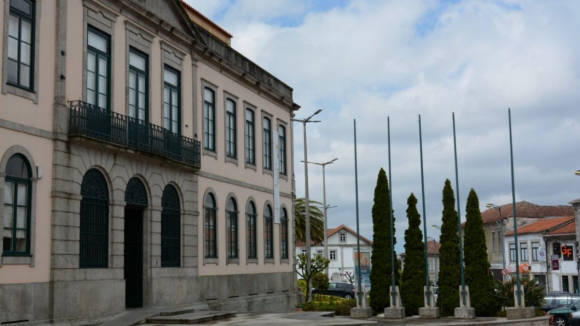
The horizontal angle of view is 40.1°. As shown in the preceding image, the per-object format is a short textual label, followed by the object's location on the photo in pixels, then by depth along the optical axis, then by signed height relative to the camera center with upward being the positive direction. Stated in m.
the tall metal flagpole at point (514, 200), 26.01 +2.30
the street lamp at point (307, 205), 41.25 +3.47
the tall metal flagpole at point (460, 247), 25.95 +0.63
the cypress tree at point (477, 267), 26.78 -0.05
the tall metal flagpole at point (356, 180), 27.80 +3.25
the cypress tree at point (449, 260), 26.94 +0.20
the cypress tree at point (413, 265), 27.36 +0.05
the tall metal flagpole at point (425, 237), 26.27 +1.01
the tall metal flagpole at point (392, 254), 26.53 +0.45
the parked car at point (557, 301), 32.78 -1.52
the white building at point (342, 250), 102.31 +2.28
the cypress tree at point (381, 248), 27.92 +0.67
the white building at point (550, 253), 61.03 +0.98
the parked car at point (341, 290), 49.88 -1.40
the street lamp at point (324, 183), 58.66 +6.29
